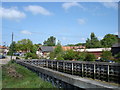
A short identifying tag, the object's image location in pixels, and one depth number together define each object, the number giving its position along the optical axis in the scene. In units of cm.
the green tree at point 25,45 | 9874
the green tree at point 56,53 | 5712
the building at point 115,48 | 5848
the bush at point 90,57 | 4019
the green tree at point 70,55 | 4624
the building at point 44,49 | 9848
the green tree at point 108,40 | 9721
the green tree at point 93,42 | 9962
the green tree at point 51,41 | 17545
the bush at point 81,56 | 4659
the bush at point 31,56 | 5554
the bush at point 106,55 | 4250
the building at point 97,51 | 6278
